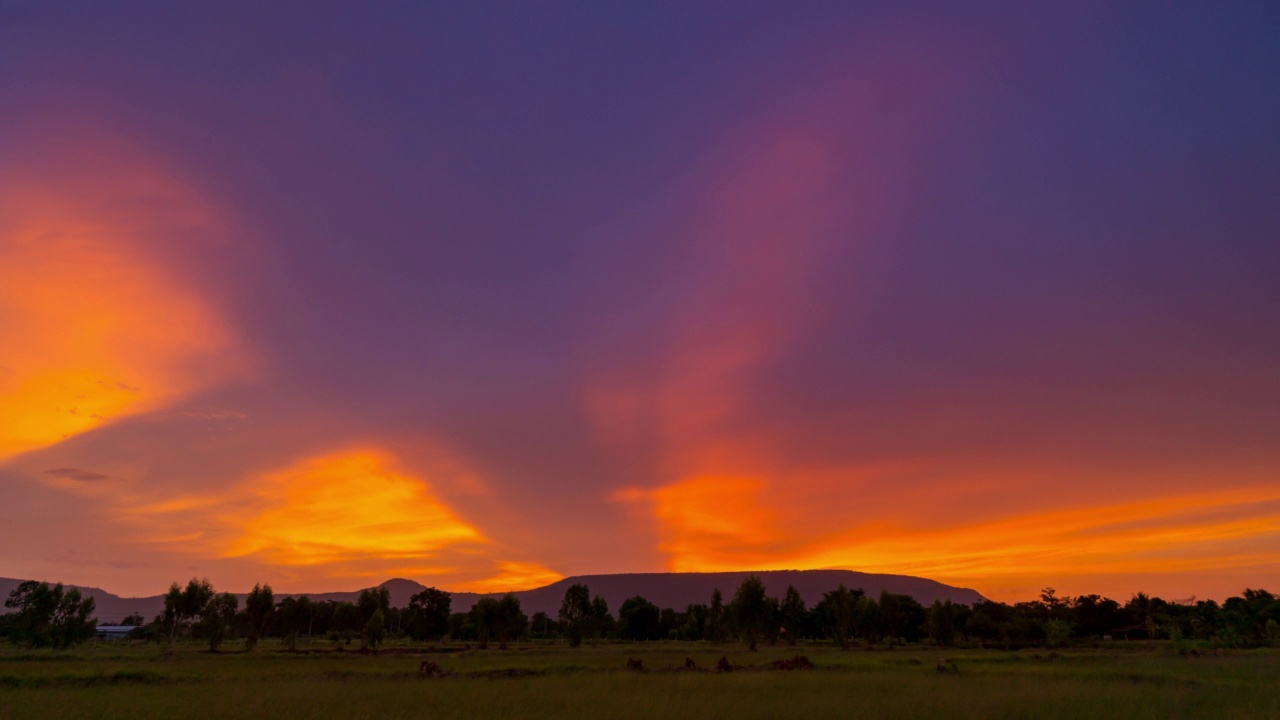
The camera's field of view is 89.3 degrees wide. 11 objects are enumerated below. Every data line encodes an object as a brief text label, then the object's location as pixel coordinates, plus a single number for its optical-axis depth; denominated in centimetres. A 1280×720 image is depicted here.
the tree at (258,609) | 8444
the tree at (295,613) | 9738
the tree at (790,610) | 11562
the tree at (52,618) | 8119
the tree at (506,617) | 10162
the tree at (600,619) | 13375
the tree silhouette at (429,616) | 12706
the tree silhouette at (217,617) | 8012
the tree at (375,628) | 8612
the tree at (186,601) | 8431
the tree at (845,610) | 10916
